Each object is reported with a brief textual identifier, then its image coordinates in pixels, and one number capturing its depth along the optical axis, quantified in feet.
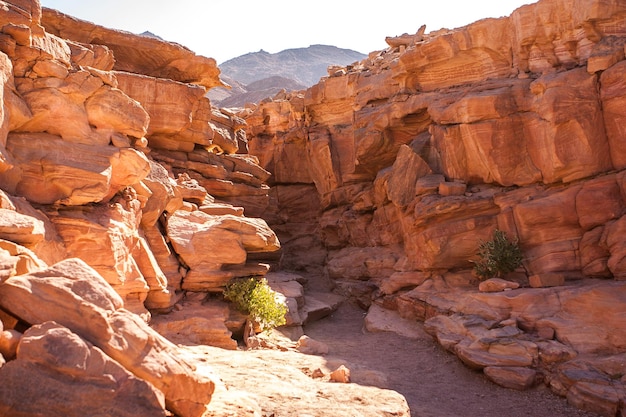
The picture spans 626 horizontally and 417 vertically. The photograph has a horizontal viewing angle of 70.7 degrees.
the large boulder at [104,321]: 21.33
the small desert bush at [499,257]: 67.62
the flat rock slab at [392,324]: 72.08
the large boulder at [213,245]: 62.44
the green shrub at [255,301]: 62.18
